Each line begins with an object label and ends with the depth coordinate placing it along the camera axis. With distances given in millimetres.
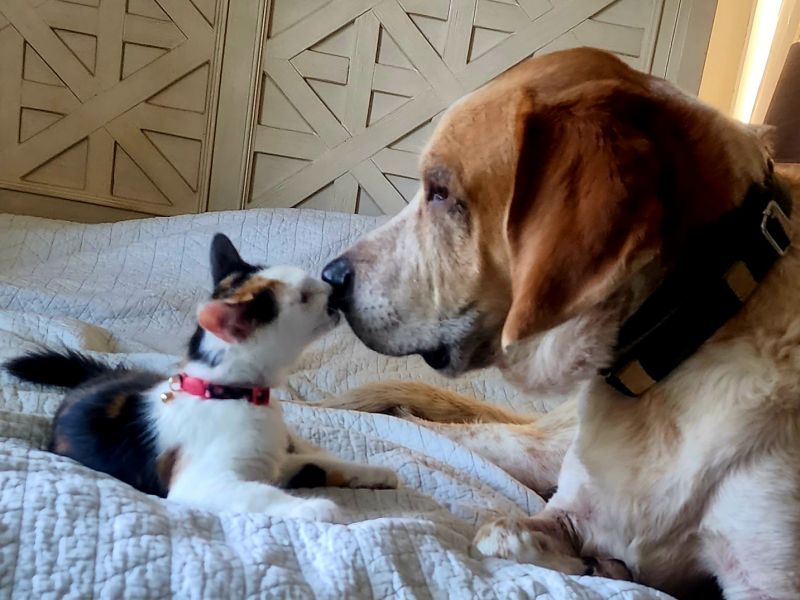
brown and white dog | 819
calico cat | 1007
